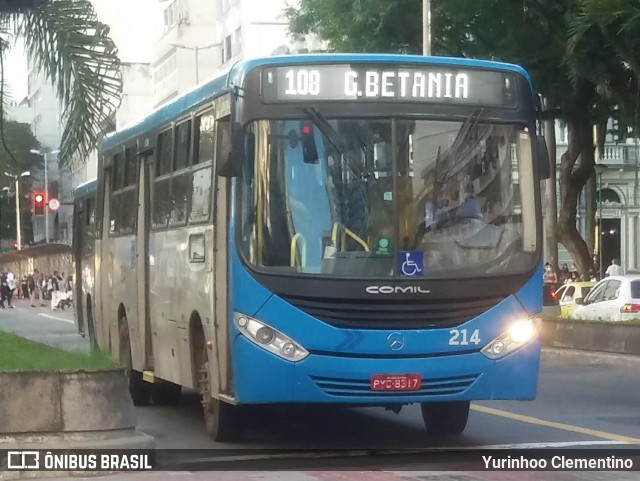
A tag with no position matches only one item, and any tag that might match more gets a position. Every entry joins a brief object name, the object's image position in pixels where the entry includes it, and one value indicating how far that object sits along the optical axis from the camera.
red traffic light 34.72
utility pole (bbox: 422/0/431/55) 30.83
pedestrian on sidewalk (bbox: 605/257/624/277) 43.34
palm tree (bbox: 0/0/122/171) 11.57
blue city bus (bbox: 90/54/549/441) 11.63
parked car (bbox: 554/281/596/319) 33.49
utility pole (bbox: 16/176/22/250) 13.35
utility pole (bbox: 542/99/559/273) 39.53
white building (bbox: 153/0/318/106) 74.81
